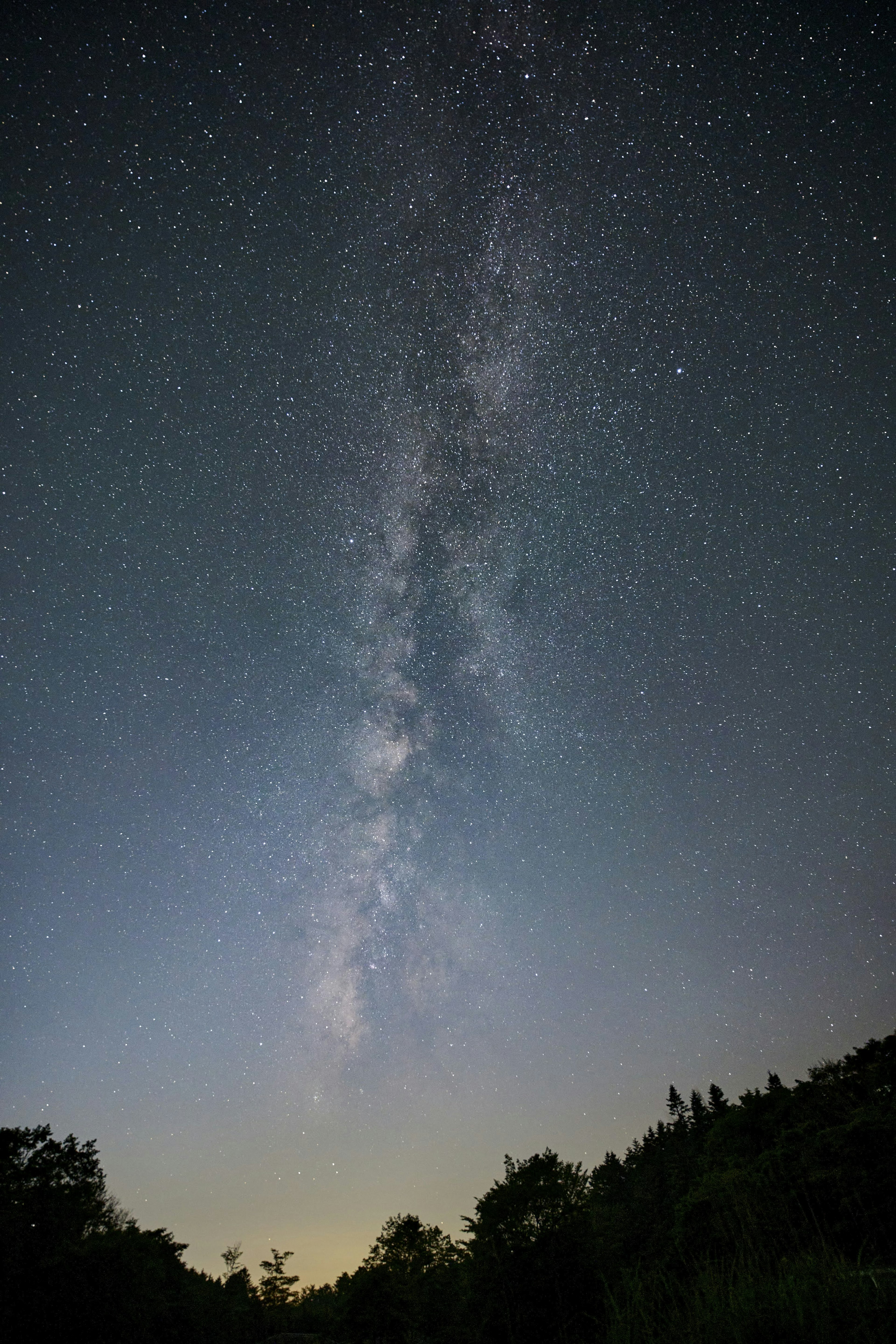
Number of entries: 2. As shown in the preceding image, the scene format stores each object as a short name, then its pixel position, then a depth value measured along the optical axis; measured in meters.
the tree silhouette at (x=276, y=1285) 71.69
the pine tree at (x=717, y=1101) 77.31
